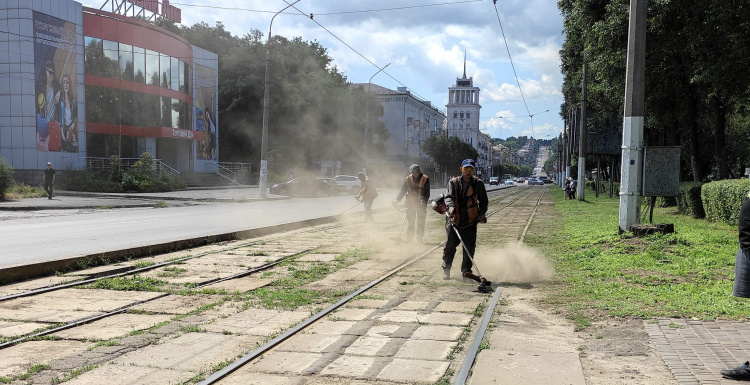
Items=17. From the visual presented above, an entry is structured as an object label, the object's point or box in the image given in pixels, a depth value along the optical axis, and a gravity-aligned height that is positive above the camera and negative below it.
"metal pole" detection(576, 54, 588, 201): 28.61 +1.38
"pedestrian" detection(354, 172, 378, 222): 16.55 -0.72
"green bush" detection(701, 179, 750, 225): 14.14 -0.60
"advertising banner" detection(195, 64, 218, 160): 48.72 +4.48
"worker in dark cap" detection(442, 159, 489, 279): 7.97 -0.49
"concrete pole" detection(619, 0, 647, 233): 11.26 +0.98
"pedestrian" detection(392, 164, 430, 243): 11.99 -0.58
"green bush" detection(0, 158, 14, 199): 24.80 -0.68
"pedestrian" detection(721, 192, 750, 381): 3.98 -0.64
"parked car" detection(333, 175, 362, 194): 42.35 -1.12
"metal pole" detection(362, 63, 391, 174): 42.11 +0.81
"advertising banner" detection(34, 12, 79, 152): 33.59 +4.50
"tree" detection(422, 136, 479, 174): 83.50 +2.51
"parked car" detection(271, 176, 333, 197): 36.41 -1.31
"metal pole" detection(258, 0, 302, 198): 28.96 +1.09
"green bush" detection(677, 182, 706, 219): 18.56 -0.80
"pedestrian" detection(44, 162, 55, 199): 25.54 -0.75
